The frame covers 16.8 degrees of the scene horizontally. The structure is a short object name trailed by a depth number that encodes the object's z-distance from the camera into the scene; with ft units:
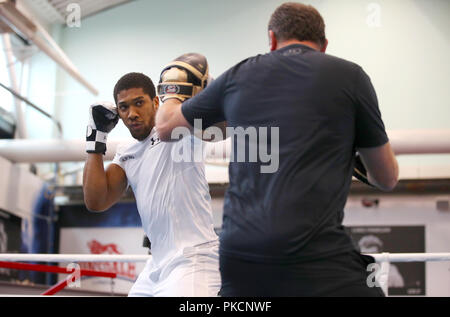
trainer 18.27
